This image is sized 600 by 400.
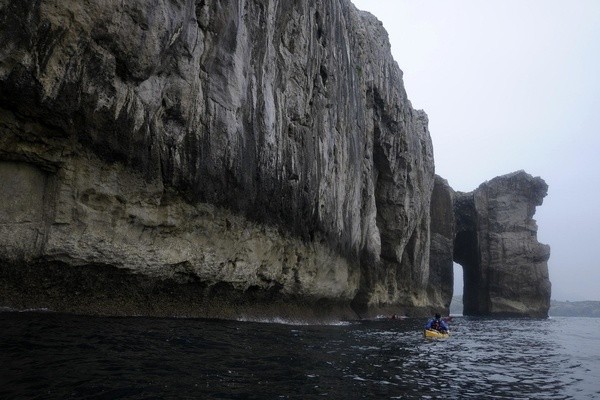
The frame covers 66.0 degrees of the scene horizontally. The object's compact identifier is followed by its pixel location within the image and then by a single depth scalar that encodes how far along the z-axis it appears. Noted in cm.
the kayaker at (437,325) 2256
